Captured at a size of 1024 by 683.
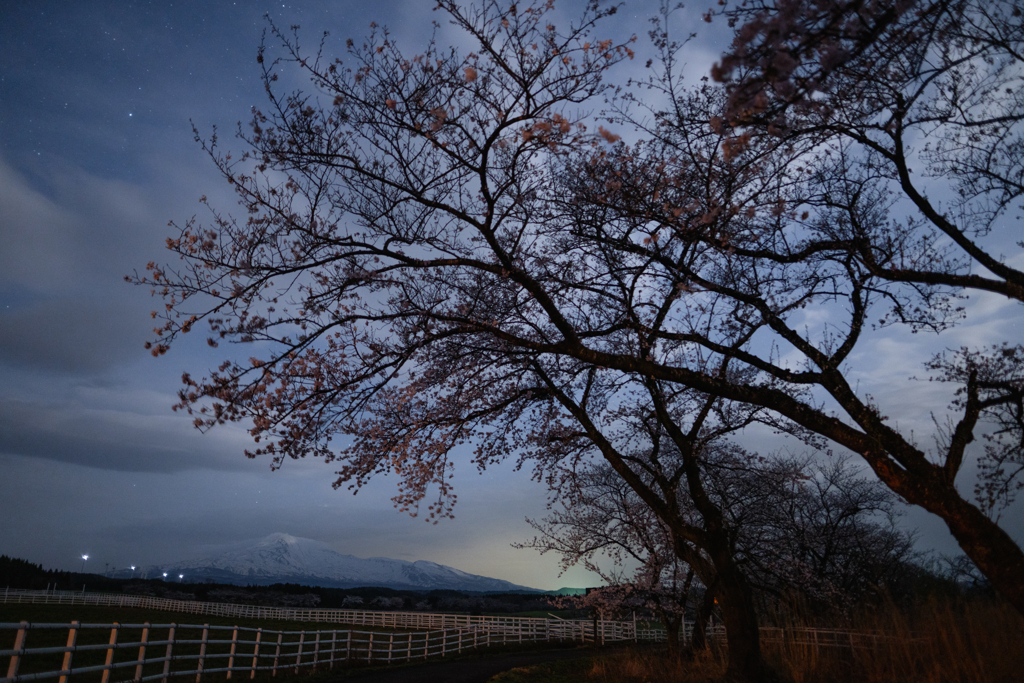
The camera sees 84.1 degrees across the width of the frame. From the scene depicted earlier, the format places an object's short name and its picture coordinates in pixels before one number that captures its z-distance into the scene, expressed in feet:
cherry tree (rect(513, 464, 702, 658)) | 59.41
